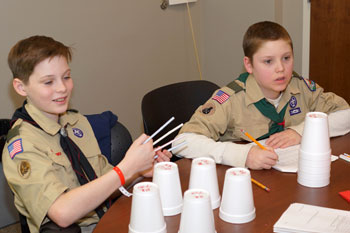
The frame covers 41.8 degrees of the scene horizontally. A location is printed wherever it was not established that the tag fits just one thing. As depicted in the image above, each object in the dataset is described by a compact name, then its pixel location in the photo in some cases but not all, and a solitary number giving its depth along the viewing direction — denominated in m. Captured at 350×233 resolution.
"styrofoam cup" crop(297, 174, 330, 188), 1.47
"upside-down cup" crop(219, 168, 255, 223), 1.23
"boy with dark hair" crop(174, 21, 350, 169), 1.94
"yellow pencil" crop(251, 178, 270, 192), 1.47
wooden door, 3.42
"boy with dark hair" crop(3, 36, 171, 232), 1.46
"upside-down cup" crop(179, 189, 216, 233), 1.10
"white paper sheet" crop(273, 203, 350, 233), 1.20
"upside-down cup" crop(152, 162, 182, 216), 1.29
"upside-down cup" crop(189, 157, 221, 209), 1.30
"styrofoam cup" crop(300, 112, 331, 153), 1.44
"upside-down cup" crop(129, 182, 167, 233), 1.13
